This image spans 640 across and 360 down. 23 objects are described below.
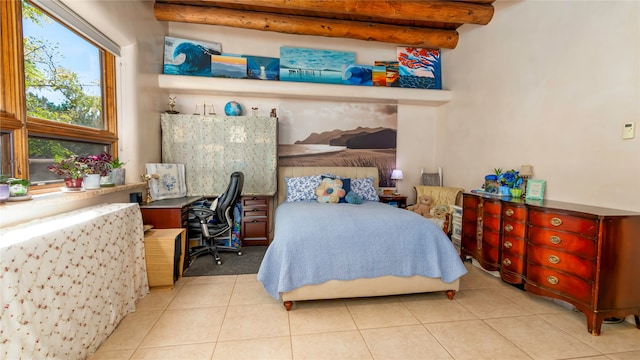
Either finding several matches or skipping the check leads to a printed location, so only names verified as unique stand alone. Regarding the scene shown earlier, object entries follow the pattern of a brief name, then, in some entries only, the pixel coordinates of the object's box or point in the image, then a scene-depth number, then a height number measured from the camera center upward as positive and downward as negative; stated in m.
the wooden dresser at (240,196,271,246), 4.29 -0.90
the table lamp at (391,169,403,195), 4.84 -0.20
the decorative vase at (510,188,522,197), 3.10 -0.30
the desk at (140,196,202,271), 3.07 -0.61
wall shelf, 4.04 +1.15
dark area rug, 3.25 -1.31
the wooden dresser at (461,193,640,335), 2.02 -0.73
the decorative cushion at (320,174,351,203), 3.92 -0.29
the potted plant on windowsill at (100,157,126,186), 2.60 -0.15
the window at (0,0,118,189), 1.87 +0.55
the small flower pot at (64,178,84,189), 2.26 -0.19
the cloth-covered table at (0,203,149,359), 1.29 -0.72
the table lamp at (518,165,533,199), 3.12 -0.09
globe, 4.38 +0.87
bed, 2.33 -0.84
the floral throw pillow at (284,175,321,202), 3.96 -0.37
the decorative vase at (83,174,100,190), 2.39 -0.18
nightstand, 4.60 -0.62
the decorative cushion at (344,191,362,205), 3.67 -0.47
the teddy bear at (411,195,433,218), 4.38 -0.68
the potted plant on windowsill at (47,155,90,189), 2.24 -0.08
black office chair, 3.42 -0.71
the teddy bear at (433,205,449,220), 4.23 -0.74
